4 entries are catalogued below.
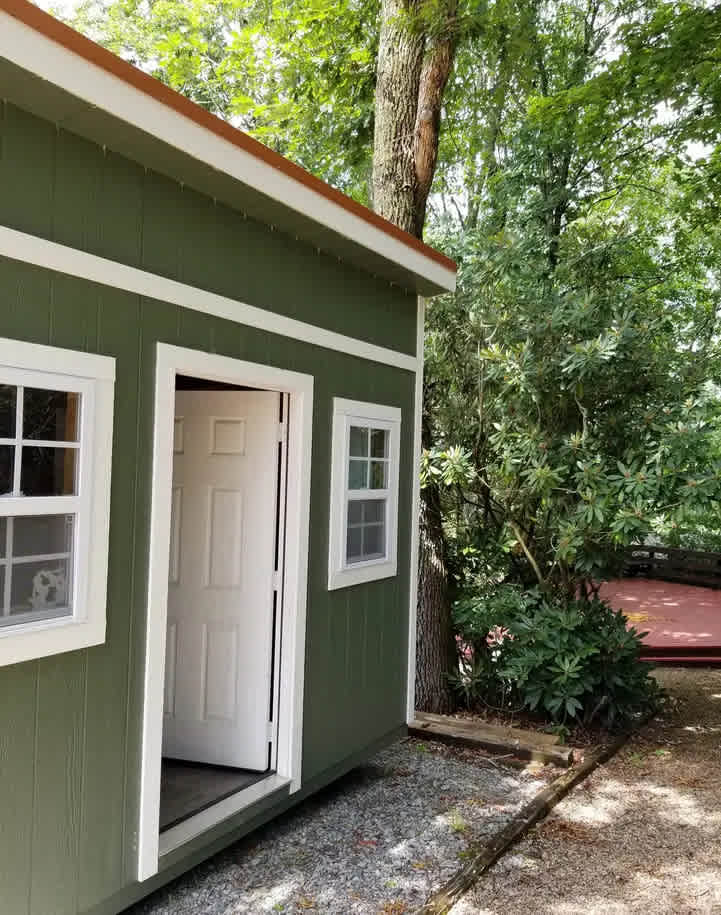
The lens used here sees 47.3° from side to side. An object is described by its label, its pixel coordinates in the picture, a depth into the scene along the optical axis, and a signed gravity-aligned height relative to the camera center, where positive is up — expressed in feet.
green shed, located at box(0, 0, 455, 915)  9.62 +0.16
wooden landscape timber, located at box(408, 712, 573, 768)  19.76 -6.12
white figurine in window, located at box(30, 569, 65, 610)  9.87 -1.30
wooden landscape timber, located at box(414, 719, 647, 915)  12.57 -6.20
